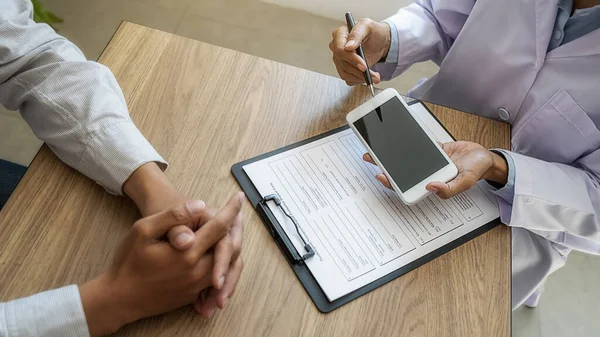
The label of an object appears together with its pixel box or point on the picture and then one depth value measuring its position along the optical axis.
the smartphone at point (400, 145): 0.73
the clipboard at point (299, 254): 0.64
